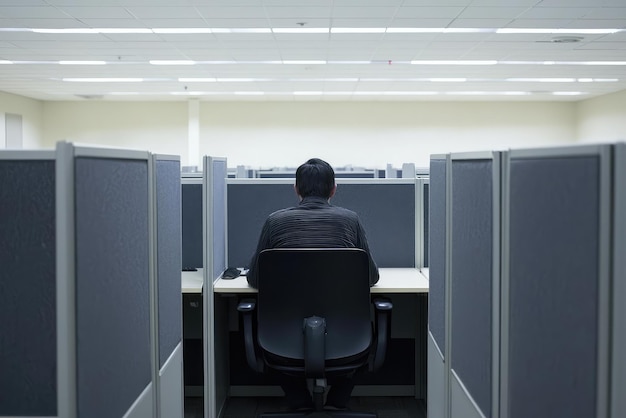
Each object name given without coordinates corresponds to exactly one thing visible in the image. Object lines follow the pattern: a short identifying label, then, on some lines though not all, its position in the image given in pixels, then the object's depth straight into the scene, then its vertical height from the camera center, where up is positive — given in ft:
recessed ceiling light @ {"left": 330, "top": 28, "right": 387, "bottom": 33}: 19.43 +4.71
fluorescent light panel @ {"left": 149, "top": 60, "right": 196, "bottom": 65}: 24.77 +4.81
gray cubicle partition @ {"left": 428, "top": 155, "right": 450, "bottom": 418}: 6.00 -0.95
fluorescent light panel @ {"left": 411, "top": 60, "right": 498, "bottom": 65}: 24.73 +4.80
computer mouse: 8.68 -1.10
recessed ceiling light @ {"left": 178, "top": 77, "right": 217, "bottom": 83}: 28.96 +4.89
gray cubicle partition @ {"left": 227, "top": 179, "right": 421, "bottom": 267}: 9.50 -0.28
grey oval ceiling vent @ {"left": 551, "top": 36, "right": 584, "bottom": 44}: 20.48 +4.71
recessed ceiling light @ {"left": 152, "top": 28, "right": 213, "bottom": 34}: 19.25 +4.66
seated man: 7.57 -0.45
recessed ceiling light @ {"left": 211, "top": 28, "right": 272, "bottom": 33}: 19.30 +4.67
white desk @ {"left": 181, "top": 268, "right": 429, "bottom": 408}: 8.09 -1.71
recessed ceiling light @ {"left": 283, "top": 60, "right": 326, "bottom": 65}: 24.85 +4.82
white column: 37.06 +3.28
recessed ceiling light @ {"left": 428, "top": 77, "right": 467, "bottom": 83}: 28.96 +4.89
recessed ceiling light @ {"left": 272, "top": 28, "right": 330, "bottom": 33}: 19.38 +4.69
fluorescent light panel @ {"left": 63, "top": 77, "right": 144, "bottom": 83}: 29.32 +4.94
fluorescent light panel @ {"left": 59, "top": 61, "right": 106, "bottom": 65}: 25.12 +4.83
